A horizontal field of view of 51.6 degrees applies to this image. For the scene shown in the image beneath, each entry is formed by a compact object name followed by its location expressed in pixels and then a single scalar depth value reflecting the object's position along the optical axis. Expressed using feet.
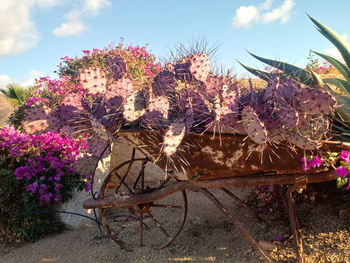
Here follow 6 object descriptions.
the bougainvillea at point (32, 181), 11.86
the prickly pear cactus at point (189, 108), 5.80
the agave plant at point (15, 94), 27.65
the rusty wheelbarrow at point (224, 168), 6.56
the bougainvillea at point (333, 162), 6.52
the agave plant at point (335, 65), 8.27
